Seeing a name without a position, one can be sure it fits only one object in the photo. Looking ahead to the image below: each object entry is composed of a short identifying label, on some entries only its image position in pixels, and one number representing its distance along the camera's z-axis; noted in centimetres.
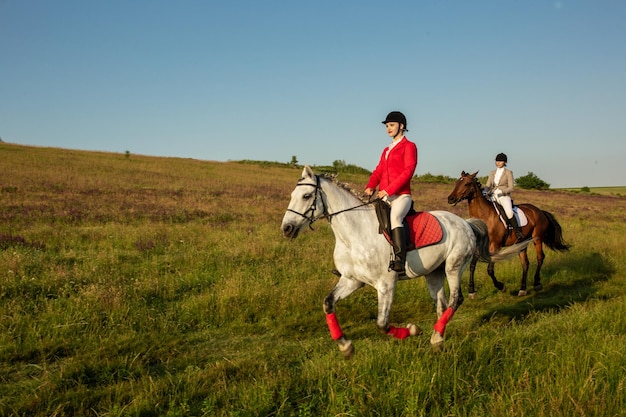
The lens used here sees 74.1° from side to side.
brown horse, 1078
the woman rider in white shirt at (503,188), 1098
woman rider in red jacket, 546
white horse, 534
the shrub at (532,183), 5761
